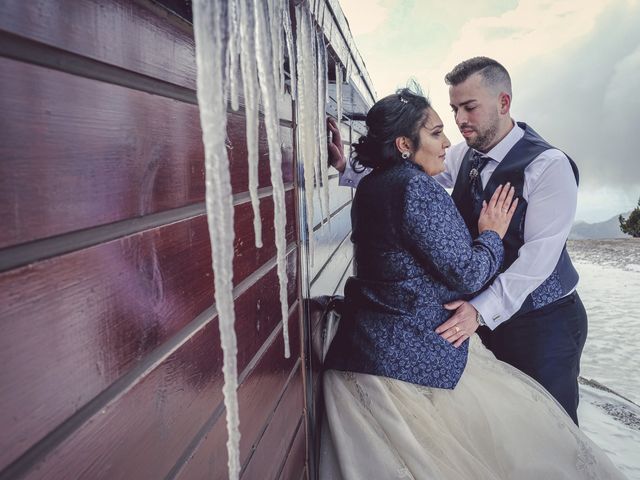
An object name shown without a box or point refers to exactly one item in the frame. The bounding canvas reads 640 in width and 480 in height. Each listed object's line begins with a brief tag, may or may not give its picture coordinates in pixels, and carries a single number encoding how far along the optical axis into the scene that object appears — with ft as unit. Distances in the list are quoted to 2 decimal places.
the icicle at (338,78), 5.41
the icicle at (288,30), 3.08
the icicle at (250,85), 2.04
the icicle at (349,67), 6.17
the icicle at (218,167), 1.71
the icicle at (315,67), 3.83
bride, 5.56
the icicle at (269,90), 2.17
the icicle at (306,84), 3.40
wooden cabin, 1.51
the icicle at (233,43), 1.97
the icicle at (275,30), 2.46
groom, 7.59
